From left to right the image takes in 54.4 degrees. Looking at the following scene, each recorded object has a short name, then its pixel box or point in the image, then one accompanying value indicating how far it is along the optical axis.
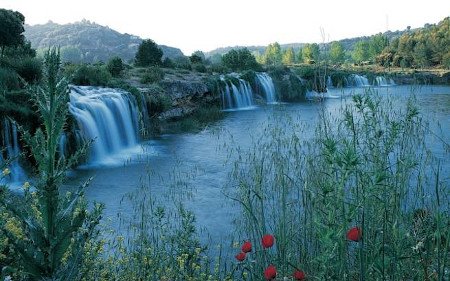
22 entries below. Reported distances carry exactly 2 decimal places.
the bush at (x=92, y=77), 17.30
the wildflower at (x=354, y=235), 2.09
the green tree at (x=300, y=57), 85.37
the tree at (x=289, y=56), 88.82
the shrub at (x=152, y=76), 21.06
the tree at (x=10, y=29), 16.34
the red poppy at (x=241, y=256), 2.62
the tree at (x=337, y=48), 77.50
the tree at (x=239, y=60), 34.34
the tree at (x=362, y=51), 86.19
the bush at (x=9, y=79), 11.91
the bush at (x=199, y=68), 29.49
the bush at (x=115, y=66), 21.00
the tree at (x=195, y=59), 34.08
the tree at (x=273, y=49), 91.85
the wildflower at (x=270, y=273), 2.08
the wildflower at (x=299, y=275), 2.15
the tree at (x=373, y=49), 79.93
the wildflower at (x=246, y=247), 2.54
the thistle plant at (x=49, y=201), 1.60
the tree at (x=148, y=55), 28.62
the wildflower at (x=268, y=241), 2.37
